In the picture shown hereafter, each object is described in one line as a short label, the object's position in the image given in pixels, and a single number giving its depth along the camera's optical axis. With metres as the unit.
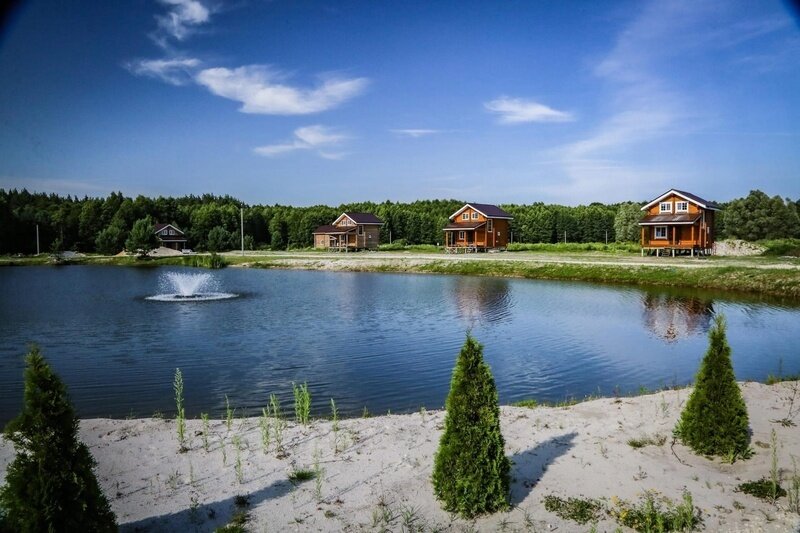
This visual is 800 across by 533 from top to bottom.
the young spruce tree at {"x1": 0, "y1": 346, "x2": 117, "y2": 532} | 4.65
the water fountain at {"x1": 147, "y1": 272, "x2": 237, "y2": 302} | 33.66
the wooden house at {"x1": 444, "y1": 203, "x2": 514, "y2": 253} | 69.69
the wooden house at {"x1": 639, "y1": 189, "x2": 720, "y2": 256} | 51.97
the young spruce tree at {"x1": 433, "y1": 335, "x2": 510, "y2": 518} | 6.18
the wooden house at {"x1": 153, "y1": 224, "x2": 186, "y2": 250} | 103.62
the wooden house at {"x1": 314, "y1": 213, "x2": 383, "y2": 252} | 88.25
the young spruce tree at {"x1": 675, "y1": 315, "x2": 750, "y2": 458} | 7.62
